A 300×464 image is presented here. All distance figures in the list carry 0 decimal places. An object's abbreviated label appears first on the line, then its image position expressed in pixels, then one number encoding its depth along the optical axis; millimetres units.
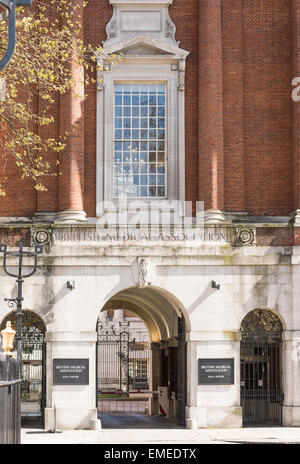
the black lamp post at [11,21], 8930
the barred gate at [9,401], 11094
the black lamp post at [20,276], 23214
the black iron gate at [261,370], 27609
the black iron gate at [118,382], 43406
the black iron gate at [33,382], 27281
